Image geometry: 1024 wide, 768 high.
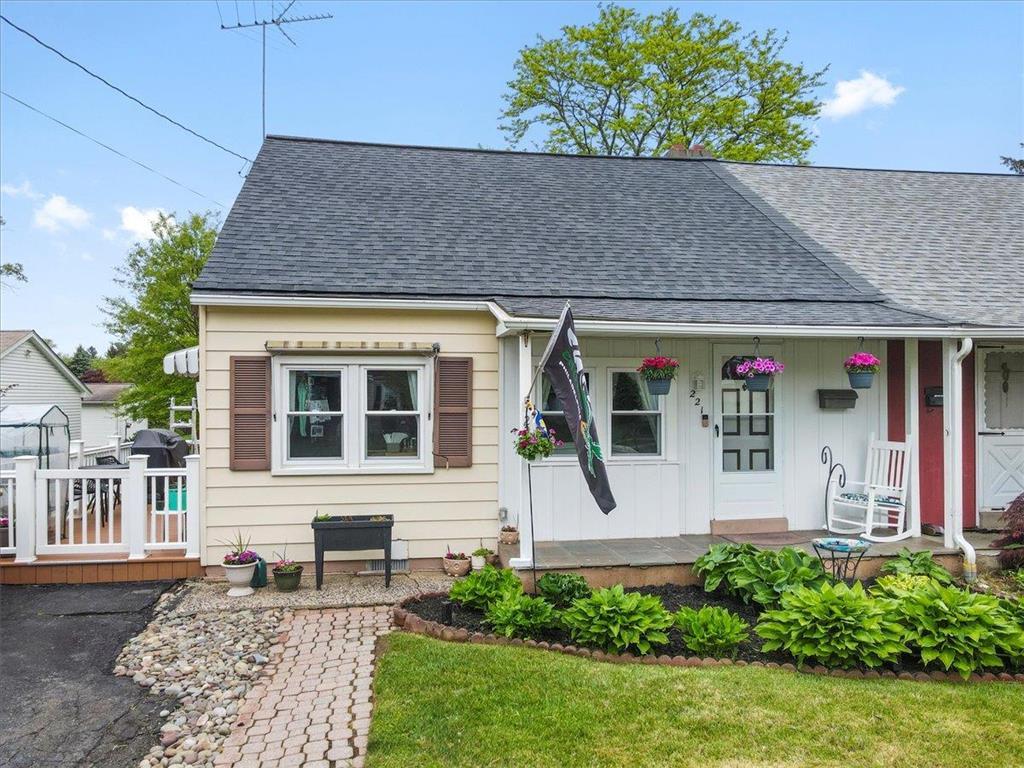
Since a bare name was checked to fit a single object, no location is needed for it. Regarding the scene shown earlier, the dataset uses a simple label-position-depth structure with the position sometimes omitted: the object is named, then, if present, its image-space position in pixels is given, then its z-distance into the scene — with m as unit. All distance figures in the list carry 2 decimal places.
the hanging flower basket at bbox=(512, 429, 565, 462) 5.33
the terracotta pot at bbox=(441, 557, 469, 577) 6.30
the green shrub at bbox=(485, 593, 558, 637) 4.41
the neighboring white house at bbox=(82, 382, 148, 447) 29.27
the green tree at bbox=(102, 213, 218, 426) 16.36
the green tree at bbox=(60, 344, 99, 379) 39.94
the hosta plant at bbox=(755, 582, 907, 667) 3.89
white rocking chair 6.45
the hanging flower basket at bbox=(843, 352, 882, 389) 6.30
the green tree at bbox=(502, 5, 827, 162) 19.47
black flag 4.59
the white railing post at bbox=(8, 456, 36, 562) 6.14
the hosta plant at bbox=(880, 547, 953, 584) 5.45
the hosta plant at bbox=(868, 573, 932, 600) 4.79
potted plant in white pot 5.74
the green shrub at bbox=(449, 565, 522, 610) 4.83
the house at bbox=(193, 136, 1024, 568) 6.24
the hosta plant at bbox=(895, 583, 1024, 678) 3.88
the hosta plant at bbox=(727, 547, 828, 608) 4.77
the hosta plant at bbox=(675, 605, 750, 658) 4.11
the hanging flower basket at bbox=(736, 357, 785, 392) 6.16
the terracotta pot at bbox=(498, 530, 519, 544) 6.39
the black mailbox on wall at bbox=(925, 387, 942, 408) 7.14
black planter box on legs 5.89
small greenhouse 8.64
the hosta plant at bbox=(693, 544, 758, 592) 5.34
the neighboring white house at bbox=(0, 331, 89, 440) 20.62
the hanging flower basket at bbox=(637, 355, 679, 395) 6.06
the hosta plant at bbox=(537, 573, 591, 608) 5.00
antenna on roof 9.47
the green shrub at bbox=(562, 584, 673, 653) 4.16
